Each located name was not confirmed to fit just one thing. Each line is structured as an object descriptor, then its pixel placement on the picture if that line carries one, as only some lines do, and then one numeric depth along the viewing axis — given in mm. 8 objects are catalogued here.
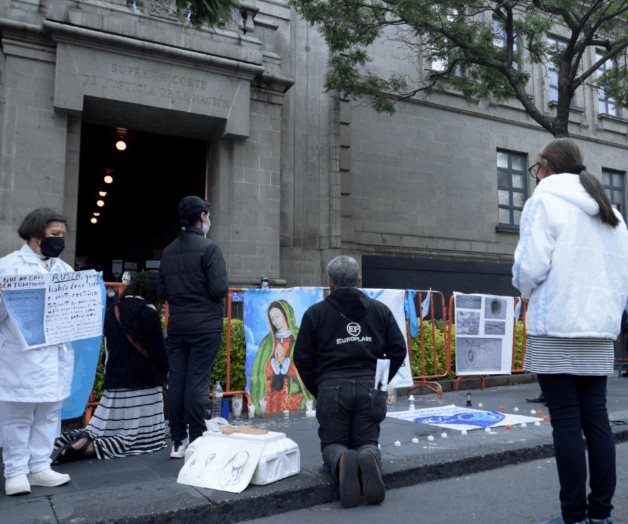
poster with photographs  9820
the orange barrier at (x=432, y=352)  9523
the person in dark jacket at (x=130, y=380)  5348
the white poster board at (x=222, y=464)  4168
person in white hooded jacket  3213
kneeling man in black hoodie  4426
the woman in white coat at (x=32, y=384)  4117
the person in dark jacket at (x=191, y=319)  5012
